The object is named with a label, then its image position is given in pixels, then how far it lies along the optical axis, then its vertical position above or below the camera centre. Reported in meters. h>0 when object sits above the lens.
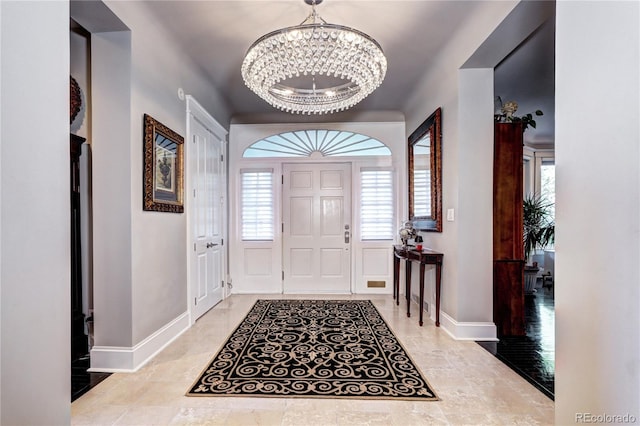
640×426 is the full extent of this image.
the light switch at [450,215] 3.20 -0.05
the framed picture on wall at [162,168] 2.65 +0.39
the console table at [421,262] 3.40 -0.57
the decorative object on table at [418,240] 3.95 -0.37
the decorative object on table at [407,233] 4.08 -0.29
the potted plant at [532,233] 4.67 -0.35
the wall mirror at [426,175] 3.54 +0.45
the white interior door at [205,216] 3.54 -0.07
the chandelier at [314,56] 2.19 +1.12
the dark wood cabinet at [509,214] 3.14 -0.04
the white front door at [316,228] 5.10 -0.27
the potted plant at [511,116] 3.22 +0.96
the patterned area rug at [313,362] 2.14 -1.20
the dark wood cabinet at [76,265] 2.57 -0.43
